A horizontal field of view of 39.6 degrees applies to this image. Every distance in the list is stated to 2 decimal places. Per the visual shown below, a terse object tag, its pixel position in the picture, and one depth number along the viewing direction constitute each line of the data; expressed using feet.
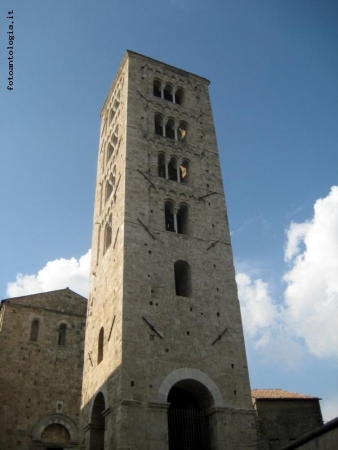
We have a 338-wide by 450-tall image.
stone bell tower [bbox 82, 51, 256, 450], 46.24
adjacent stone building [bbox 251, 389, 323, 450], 65.98
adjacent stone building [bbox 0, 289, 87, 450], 69.97
